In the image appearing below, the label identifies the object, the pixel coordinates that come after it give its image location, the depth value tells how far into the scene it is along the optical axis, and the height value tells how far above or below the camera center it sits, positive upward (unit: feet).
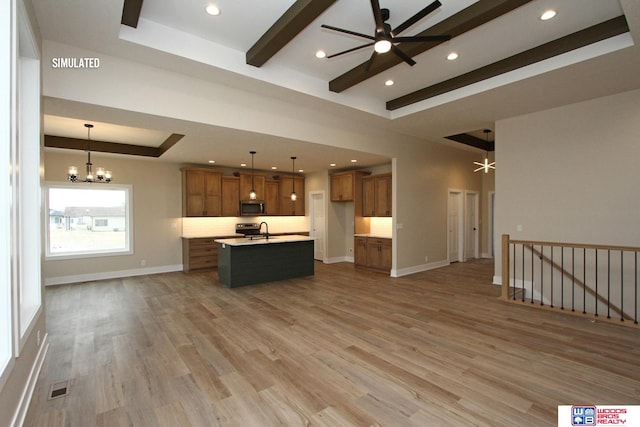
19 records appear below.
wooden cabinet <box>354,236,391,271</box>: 23.12 -3.36
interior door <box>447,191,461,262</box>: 27.84 -1.46
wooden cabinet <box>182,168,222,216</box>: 24.39 +1.63
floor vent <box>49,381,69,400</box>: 7.75 -4.76
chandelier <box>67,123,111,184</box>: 17.75 +2.40
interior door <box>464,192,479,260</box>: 29.32 -1.62
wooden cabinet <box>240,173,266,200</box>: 27.35 +2.54
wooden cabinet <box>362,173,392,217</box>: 24.25 +1.35
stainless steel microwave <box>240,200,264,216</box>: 27.27 +0.43
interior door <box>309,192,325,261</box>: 29.73 -1.06
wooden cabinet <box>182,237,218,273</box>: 23.67 -3.40
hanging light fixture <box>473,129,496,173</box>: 22.80 +6.50
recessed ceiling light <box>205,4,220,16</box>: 9.41 +6.50
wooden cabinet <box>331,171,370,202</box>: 26.35 +2.39
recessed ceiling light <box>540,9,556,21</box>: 9.76 +6.54
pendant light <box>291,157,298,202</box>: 22.76 +4.01
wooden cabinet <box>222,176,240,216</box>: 26.23 +1.43
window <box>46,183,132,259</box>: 20.72 -0.60
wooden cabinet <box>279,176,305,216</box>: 30.22 +1.59
